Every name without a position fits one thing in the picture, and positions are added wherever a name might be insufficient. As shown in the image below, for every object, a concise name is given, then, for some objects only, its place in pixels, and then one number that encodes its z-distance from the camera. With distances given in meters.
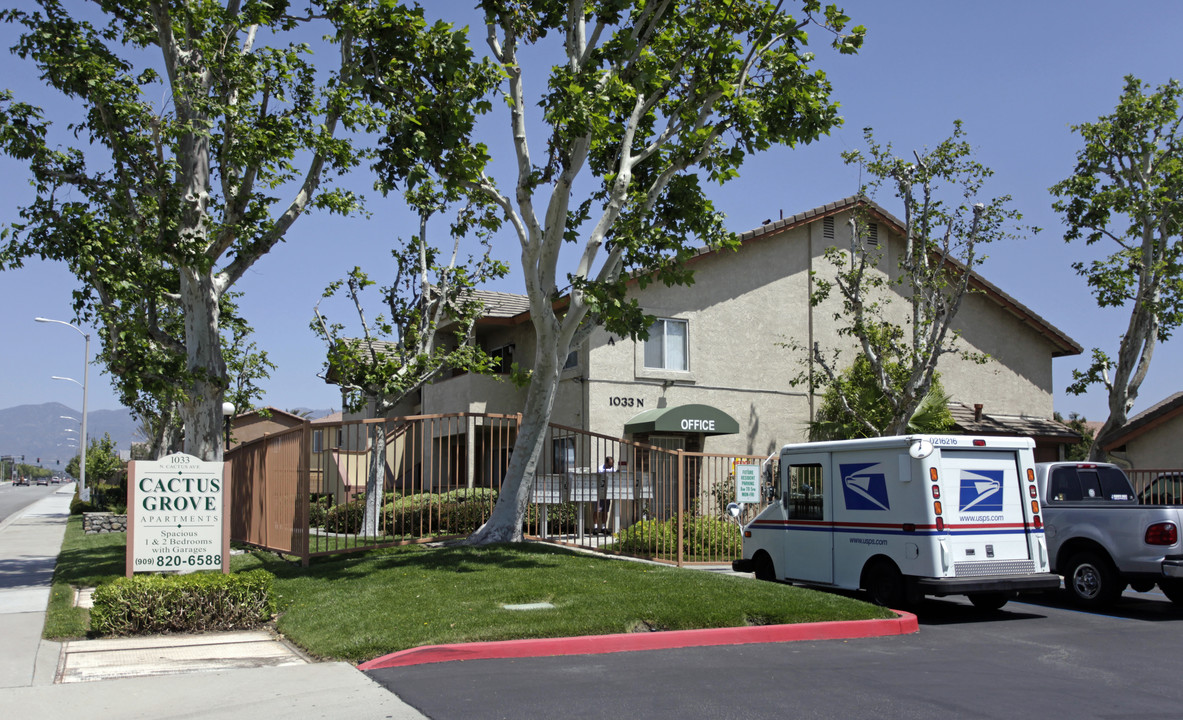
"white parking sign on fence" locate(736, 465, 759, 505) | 15.99
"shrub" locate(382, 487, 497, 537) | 15.82
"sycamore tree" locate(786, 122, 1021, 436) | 19.92
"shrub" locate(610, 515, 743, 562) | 16.45
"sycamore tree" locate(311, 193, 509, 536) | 20.14
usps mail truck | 11.01
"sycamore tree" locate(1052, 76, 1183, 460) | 21.98
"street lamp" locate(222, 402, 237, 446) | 20.71
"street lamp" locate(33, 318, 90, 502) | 43.50
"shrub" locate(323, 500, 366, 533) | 21.25
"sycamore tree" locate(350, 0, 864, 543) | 13.71
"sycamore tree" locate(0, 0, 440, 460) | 13.43
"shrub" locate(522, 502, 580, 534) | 18.44
